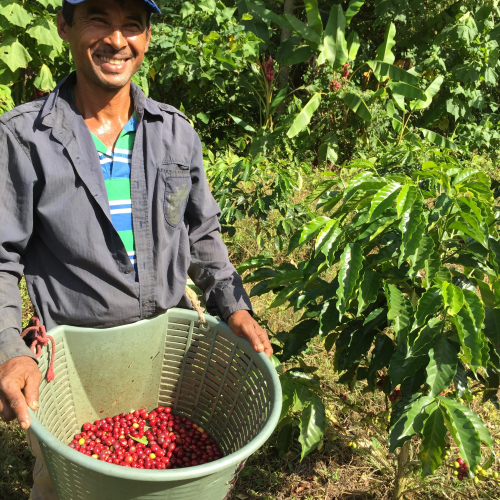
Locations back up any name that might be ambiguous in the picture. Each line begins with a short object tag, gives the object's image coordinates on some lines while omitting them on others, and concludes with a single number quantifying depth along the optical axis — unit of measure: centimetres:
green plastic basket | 132
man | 152
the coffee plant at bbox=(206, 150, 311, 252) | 319
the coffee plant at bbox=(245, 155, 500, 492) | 151
